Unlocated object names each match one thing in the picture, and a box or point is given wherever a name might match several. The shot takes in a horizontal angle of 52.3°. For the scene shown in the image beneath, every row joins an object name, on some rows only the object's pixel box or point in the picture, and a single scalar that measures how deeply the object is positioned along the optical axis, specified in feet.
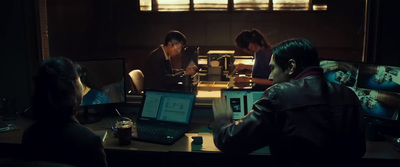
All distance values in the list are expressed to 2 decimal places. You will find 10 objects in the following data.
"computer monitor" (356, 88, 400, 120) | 8.68
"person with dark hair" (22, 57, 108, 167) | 5.47
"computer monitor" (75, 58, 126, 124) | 10.24
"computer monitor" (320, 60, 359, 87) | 9.20
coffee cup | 8.59
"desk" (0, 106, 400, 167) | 8.15
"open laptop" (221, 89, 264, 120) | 9.78
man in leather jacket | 5.64
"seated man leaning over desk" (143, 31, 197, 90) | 14.42
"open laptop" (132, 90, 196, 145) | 9.43
